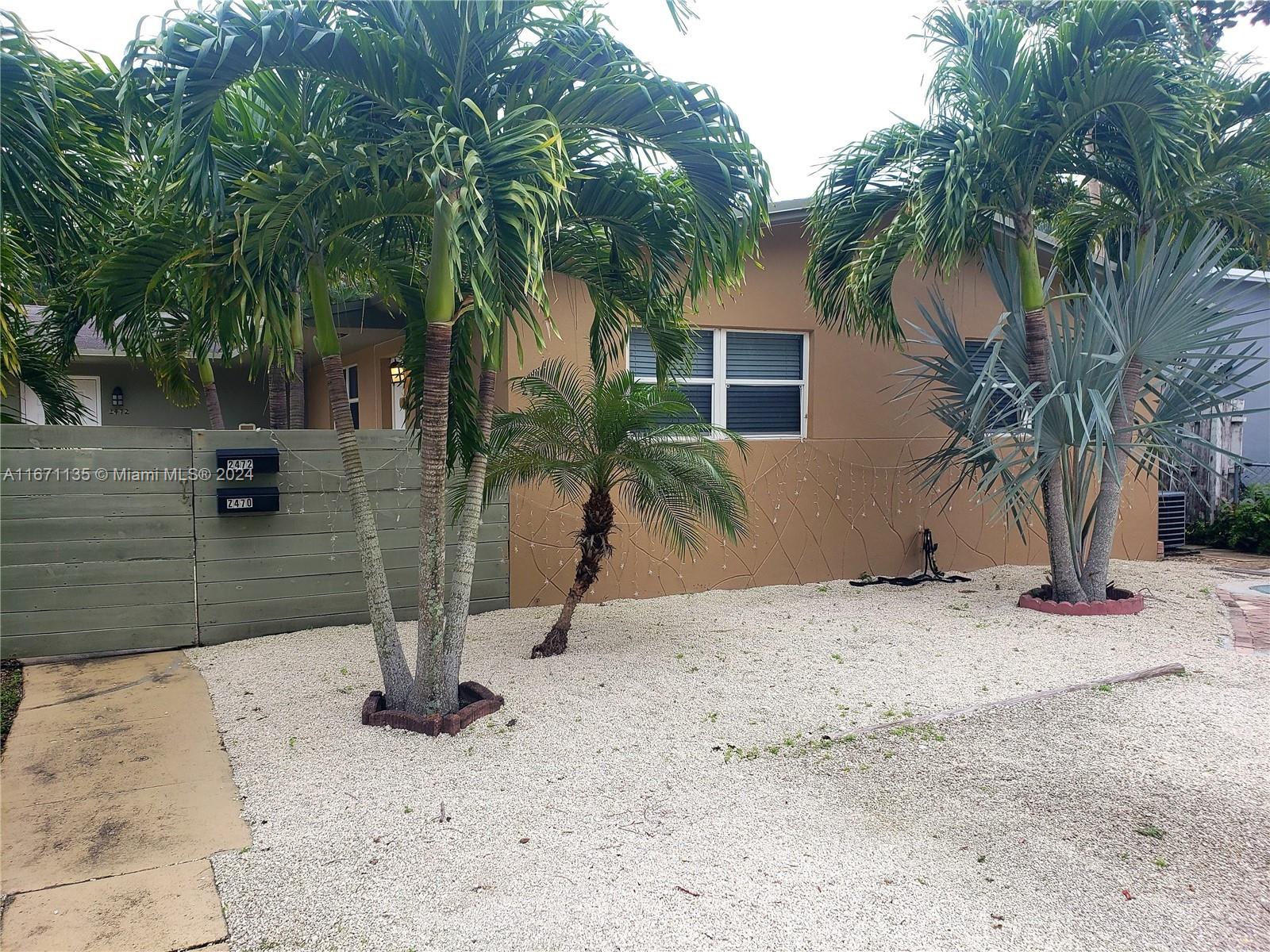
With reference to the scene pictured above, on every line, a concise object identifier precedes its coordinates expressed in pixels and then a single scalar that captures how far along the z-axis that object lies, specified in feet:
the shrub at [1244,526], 40.52
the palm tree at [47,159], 13.98
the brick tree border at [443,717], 15.69
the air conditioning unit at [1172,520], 38.27
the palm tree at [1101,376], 23.81
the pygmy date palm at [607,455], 19.80
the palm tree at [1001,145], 22.44
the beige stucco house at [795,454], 26.58
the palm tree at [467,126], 13.07
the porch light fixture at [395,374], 33.65
